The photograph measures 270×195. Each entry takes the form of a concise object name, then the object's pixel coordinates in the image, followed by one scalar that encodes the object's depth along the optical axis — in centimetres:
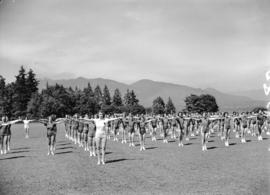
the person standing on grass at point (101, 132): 1617
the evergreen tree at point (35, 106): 5744
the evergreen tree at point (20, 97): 5766
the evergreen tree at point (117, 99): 15726
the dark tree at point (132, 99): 16050
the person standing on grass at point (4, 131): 2129
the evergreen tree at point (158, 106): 14712
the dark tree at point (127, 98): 16112
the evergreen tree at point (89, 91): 14625
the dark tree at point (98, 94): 16010
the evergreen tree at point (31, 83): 6562
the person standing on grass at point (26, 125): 3584
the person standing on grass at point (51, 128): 2036
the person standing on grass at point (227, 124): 2418
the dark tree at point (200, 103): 10831
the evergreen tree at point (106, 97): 16079
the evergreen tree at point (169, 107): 16075
